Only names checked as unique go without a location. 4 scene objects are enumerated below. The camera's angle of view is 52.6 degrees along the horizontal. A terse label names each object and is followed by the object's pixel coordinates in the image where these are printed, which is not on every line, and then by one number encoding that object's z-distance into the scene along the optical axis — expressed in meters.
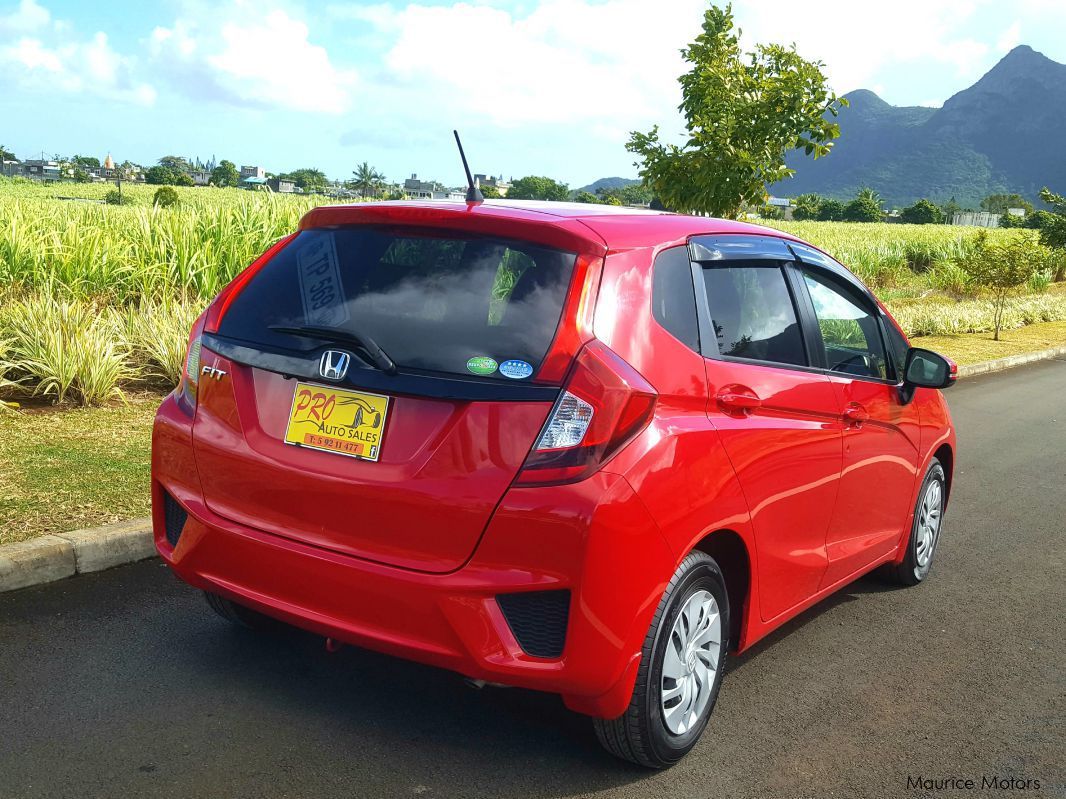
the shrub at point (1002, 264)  20.94
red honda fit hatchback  2.97
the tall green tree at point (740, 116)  12.86
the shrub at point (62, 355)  7.88
